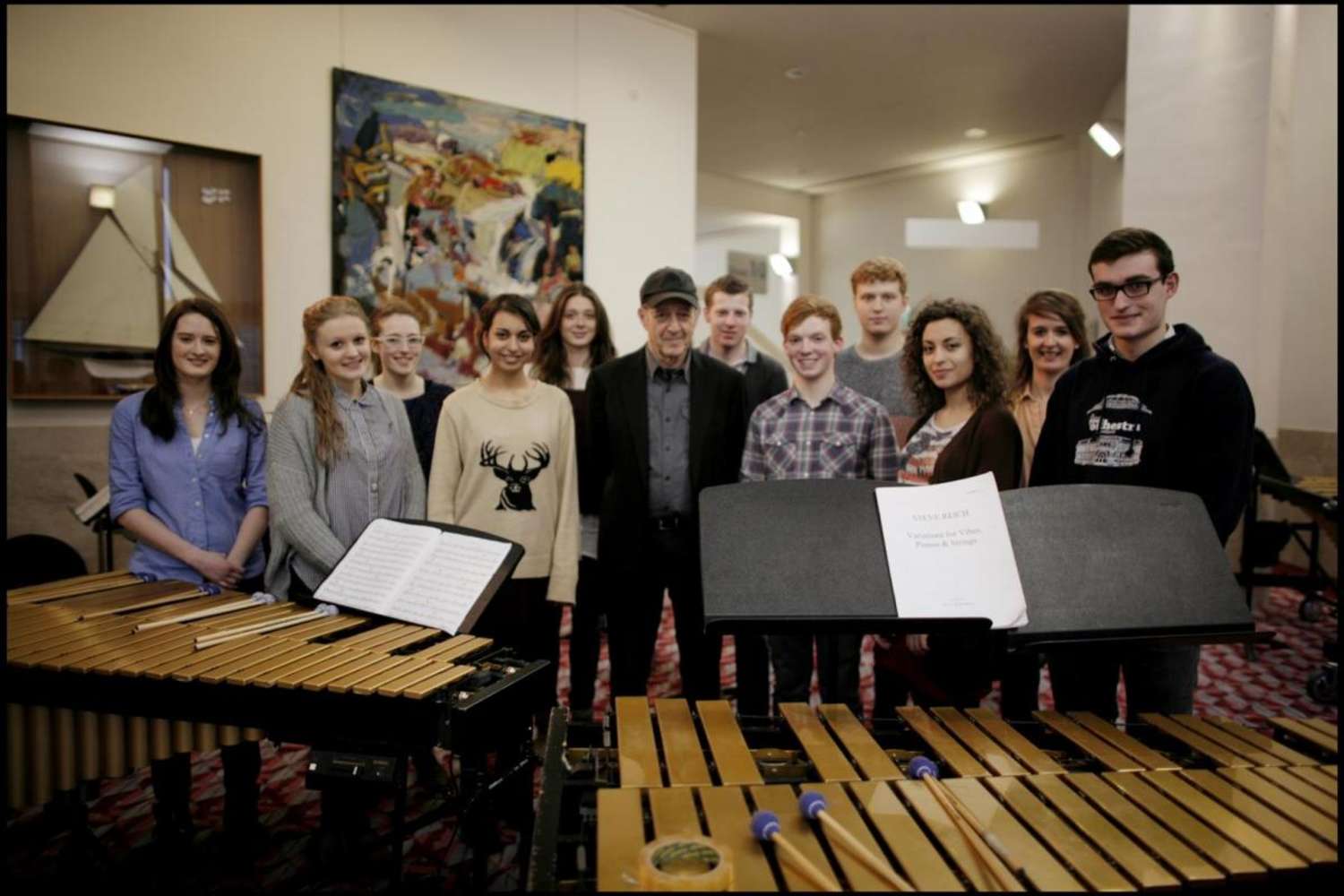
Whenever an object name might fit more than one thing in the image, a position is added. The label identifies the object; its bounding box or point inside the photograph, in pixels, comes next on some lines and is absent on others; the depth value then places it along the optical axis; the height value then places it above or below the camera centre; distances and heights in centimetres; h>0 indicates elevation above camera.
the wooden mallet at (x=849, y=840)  121 -64
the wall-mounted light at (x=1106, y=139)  656 +225
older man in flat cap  312 -17
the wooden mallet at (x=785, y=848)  119 -64
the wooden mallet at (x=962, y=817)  127 -65
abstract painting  514 +140
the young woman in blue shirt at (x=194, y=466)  286 -17
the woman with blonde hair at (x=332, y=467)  264 -16
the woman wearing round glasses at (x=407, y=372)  348 +19
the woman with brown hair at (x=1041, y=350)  310 +27
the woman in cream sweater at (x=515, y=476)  300 -21
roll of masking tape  116 -64
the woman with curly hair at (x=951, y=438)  260 -5
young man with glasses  220 +0
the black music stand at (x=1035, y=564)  177 -31
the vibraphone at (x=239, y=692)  182 -61
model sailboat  432 +67
